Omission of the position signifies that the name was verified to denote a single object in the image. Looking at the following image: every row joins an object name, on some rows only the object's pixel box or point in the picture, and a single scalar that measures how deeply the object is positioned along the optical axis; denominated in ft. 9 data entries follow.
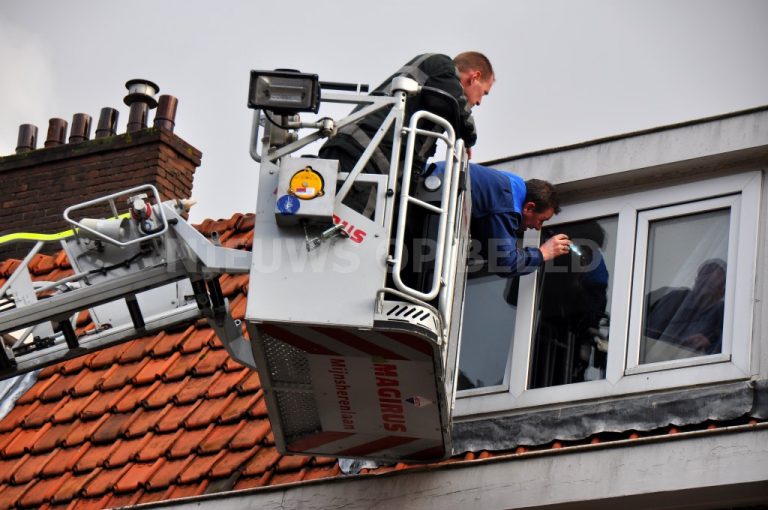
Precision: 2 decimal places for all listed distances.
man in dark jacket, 43.88
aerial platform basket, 41.11
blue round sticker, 41.44
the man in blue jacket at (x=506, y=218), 48.04
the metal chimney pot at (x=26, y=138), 80.98
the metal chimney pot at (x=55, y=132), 79.69
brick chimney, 75.10
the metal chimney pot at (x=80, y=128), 78.92
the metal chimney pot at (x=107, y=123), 78.02
